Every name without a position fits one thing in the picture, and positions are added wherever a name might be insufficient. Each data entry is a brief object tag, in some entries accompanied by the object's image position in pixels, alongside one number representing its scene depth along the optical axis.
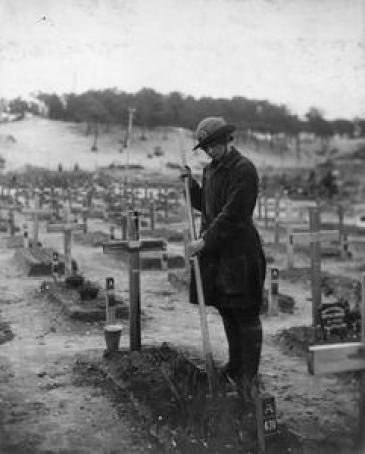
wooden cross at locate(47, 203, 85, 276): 11.92
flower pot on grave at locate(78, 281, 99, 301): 9.62
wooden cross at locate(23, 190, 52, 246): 14.84
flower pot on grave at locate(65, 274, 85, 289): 10.41
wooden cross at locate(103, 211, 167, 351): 6.61
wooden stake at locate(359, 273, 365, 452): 3.73
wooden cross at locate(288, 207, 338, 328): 8.02
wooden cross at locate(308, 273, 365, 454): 3.56
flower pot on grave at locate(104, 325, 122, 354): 6.56
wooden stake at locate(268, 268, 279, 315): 9.43
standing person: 4.93
